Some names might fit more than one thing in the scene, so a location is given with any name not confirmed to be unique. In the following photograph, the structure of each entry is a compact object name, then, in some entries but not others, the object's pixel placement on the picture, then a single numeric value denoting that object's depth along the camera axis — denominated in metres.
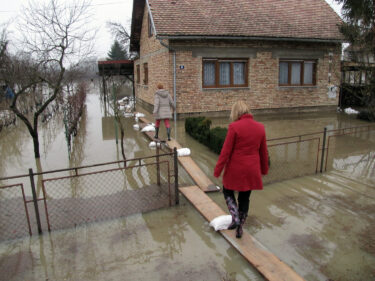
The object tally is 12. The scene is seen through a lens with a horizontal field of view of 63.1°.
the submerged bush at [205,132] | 7.35
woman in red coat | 3.33
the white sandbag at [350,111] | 14.40
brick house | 12.16
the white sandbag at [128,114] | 14.48
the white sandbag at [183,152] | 7.08
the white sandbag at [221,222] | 3.92
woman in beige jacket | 8.05
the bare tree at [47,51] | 7.34
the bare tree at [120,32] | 37.78
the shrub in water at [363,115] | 12.20
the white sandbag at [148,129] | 10.09
